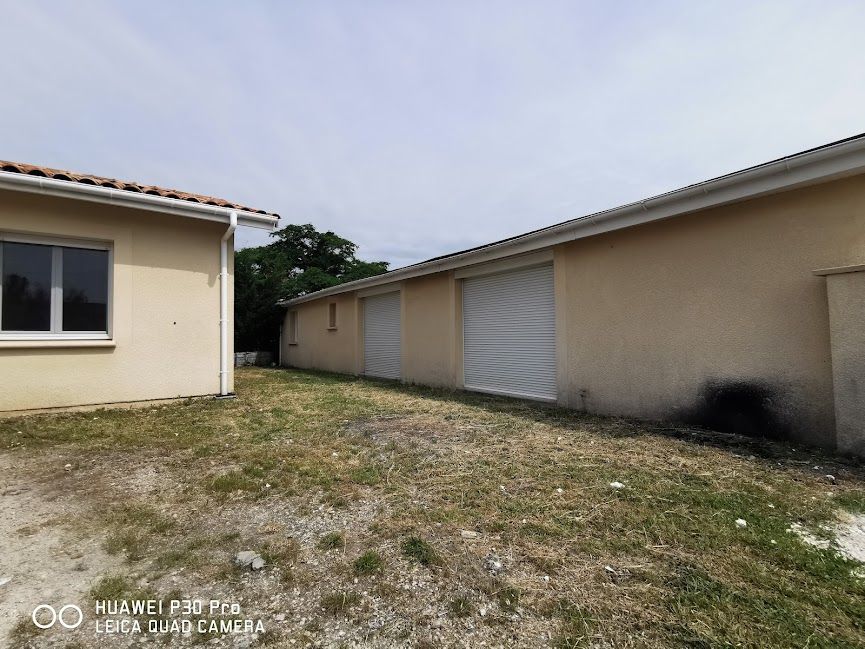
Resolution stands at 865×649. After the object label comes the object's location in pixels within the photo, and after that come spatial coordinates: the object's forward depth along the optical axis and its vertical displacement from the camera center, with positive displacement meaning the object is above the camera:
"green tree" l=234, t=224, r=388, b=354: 17.78 +4.52
